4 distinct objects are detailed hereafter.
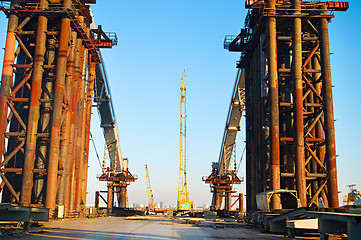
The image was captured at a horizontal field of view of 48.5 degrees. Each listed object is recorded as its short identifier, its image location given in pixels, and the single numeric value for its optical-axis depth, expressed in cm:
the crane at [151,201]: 15039
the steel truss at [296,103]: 4009
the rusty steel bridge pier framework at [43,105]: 4188
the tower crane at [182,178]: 9331
